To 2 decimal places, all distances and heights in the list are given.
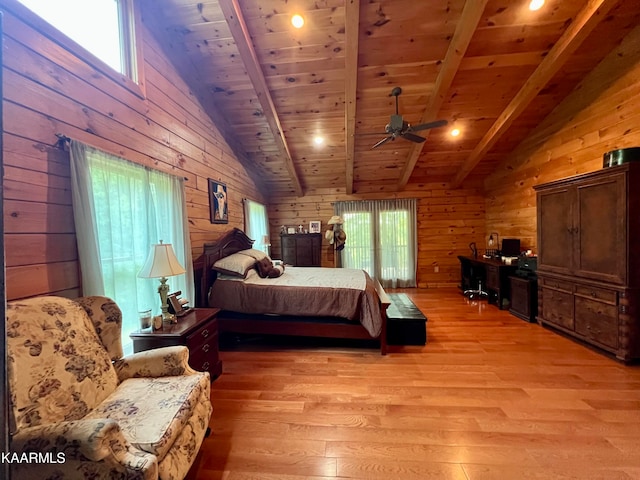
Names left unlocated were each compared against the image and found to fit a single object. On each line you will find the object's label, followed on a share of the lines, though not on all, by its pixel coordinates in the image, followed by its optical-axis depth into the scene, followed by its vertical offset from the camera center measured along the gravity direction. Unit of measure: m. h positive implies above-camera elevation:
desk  4.22 -0.88
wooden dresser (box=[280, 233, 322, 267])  5.72 -0.34
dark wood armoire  2.39 -0.34
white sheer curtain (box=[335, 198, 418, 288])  5.95 -0.18
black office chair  4.82 -1.19
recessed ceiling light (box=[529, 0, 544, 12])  2.47 +2.15
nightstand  1.89 -0.77
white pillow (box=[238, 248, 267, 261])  3.53 -0.26
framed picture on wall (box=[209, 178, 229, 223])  3.53 +0.48
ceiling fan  3.04 +1.23
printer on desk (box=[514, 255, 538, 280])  3.71 -0.59
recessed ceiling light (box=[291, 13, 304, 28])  2.55 +2.14
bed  2.80 -0.80
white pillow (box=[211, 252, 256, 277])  3.07 -0.36
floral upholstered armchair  0.97 -0.77
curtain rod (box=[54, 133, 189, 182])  1.64 +0.64
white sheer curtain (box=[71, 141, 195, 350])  1.71 +0.13
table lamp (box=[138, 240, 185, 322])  1.91 -0.20
